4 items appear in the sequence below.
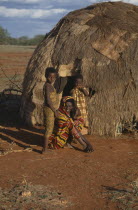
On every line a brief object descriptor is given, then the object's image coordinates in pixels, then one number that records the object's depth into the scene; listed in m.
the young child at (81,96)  5.94
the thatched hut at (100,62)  5.96
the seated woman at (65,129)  5.29
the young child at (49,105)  5.11
